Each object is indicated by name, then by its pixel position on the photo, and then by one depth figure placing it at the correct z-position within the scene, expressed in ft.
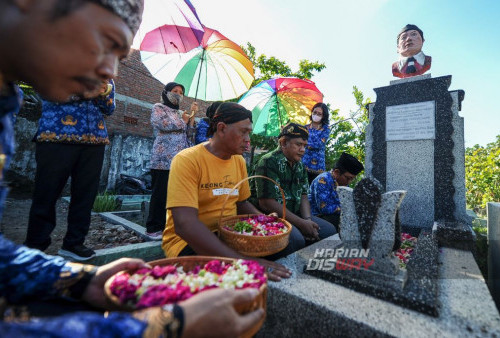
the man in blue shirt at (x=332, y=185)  12.27
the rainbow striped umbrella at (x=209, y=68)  14.57
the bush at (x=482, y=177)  23.62
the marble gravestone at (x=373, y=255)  5.56
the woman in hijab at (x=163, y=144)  12.16
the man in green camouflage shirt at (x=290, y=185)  9.41
